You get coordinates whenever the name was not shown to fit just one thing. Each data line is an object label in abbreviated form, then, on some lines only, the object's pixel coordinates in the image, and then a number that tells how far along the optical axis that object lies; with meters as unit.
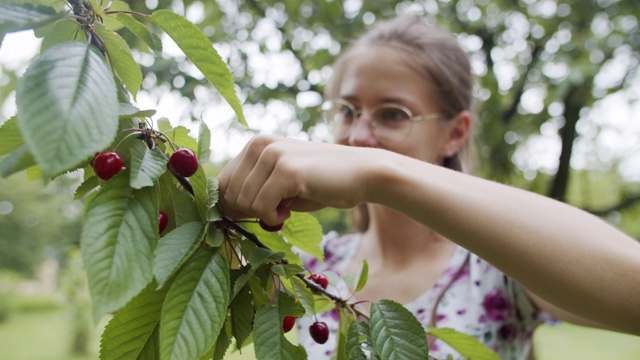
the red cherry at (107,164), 0.48
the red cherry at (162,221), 0.54
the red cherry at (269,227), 0.61
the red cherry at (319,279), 0.68
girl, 0.61
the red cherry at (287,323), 0.65
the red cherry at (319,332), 0.68
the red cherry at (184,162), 0.52
